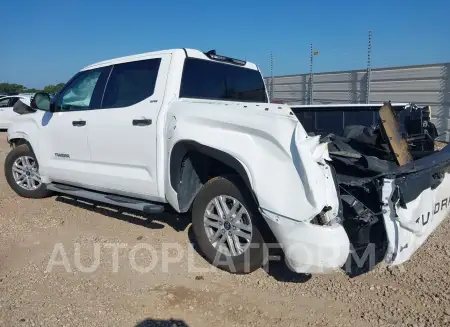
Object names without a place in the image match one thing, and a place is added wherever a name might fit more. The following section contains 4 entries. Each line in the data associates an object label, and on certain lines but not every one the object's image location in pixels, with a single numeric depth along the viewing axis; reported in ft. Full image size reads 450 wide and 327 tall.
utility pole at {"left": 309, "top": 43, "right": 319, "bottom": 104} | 48.40
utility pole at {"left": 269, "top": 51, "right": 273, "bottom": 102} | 56.87
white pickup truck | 9.87
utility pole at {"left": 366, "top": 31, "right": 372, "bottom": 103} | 39.47
